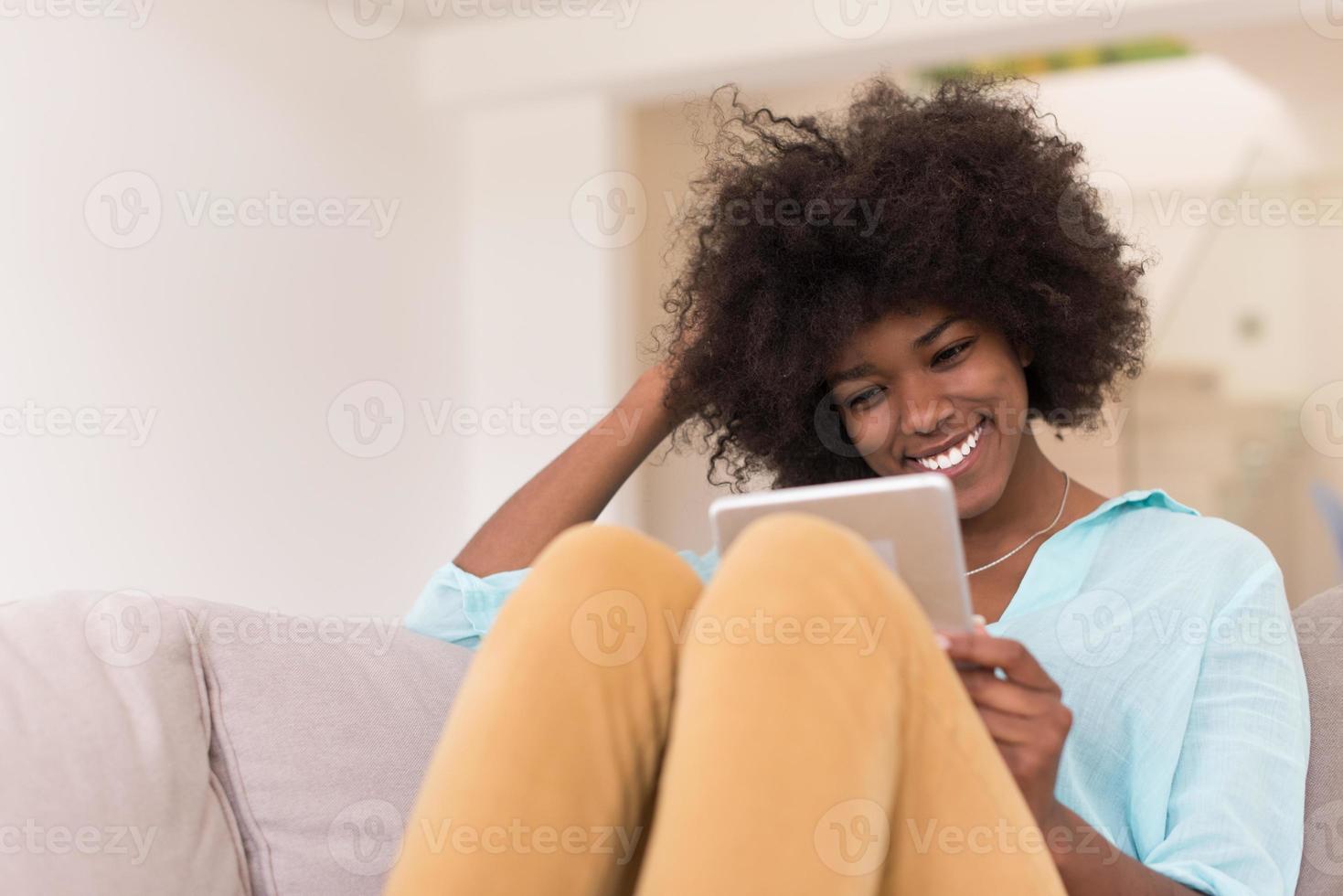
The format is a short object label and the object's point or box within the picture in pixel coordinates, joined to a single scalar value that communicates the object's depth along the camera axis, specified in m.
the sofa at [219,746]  2.55
